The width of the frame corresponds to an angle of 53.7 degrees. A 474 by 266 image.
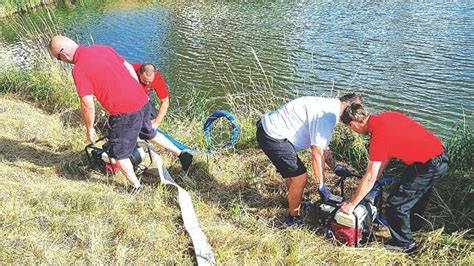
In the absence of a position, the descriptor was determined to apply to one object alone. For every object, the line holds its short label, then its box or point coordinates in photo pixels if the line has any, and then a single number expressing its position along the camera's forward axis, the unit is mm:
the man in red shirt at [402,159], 3400
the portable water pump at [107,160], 4875
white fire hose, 3497
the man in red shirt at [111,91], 4230
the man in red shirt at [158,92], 5062
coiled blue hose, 5527
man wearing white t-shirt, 3707
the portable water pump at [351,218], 3672
